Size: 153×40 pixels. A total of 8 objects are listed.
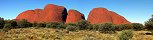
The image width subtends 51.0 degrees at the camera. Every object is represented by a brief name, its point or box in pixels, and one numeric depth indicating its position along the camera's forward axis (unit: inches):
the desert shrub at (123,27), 2190.4
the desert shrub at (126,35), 944.5
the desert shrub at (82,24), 2250.6
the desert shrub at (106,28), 1706.5
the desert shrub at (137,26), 2332.4
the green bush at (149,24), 1545.2
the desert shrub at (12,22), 2450.9
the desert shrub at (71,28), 1775.3
